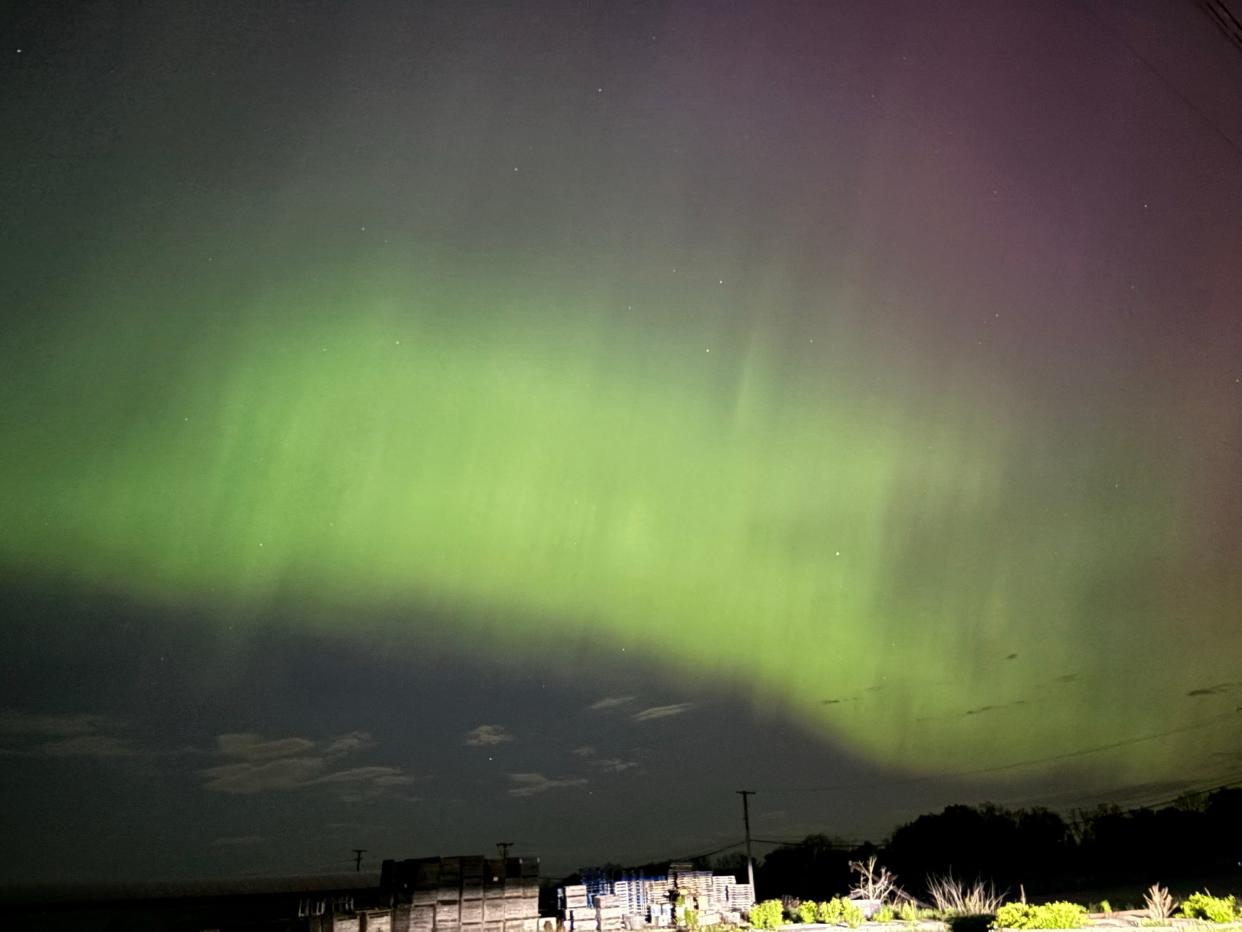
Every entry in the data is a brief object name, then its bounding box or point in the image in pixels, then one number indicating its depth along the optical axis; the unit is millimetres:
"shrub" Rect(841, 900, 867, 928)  27375
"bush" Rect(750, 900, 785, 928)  28203
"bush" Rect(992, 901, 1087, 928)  22281
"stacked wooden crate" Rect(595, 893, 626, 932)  30625
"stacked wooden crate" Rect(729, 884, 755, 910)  33594
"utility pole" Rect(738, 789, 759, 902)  56134
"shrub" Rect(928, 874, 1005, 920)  29672
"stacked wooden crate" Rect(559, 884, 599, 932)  29875
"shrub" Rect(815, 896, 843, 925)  28562
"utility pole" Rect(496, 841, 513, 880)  25967
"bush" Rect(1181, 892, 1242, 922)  22297
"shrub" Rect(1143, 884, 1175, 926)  24002
